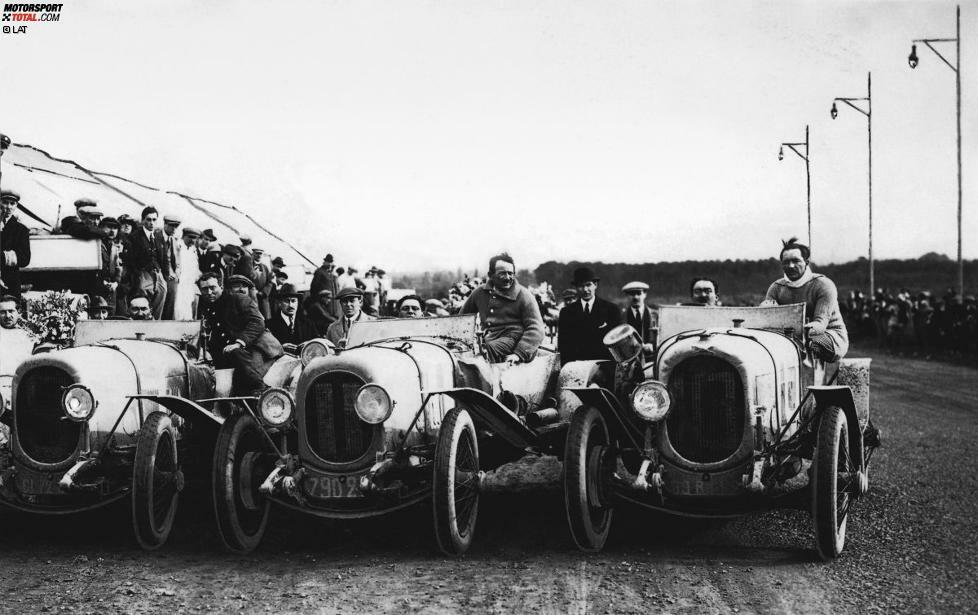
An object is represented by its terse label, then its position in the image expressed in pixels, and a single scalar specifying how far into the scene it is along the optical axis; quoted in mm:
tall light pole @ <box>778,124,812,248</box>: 27698
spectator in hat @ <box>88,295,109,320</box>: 10164
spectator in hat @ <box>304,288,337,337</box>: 11852
